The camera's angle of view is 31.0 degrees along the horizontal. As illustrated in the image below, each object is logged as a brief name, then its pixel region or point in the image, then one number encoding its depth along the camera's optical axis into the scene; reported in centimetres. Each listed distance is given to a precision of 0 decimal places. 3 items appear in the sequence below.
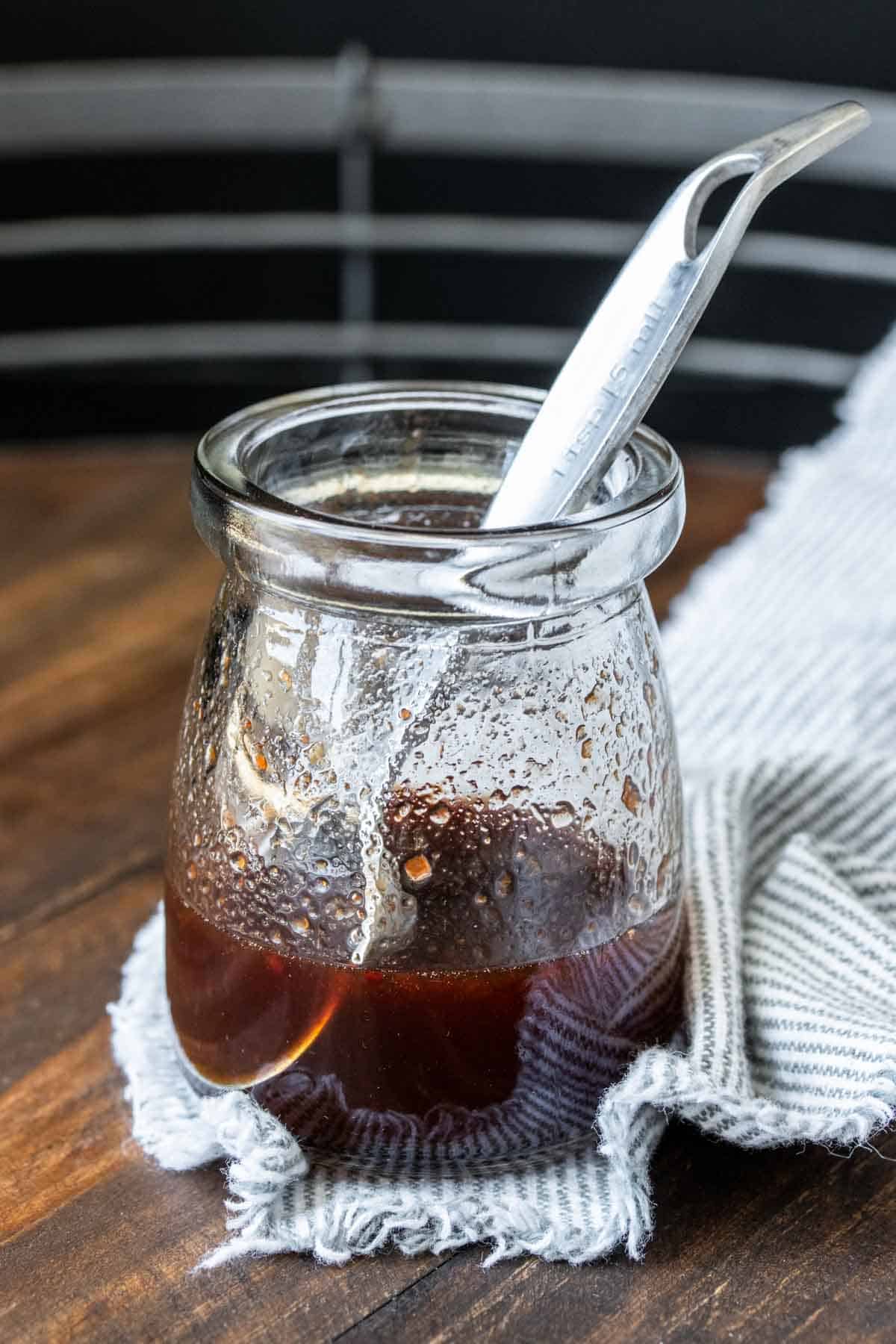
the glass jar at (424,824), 40
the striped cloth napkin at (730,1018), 41
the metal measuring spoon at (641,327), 38
